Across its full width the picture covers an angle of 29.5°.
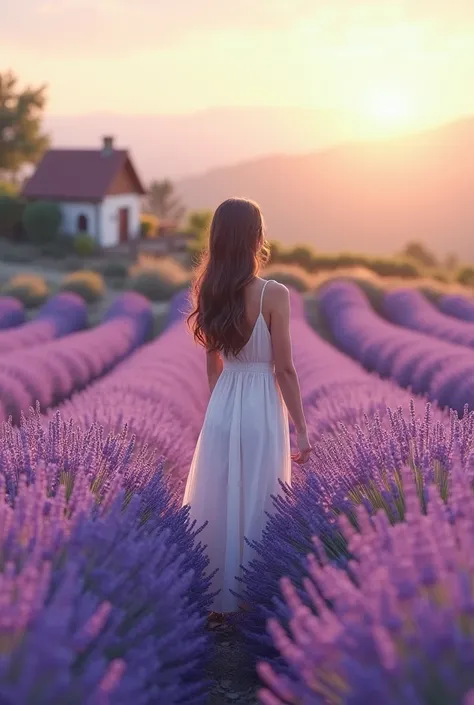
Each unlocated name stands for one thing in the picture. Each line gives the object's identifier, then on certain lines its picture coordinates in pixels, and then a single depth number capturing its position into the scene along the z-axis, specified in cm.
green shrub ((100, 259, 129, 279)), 2728
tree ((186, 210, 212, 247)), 3759
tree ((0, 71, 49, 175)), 4356
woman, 379
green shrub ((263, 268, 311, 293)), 2138
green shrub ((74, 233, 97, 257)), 3316
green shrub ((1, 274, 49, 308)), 2011
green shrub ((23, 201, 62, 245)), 3481
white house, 3531
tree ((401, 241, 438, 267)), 4669
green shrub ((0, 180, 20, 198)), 3744
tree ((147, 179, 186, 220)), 6644
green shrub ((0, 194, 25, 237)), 3612
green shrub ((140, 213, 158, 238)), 3862
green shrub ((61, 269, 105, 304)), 2075
